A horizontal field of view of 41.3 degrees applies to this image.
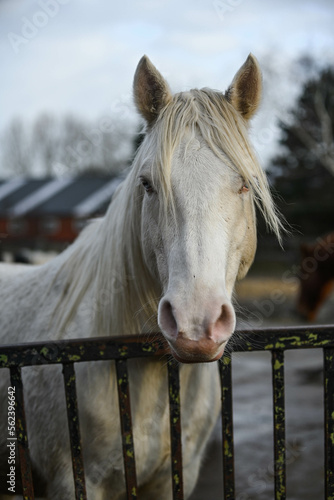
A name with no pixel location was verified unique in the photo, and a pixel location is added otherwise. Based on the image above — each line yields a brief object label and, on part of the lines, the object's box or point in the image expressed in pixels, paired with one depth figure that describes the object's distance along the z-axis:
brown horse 8.35
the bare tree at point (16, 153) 43.19
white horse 1.48
